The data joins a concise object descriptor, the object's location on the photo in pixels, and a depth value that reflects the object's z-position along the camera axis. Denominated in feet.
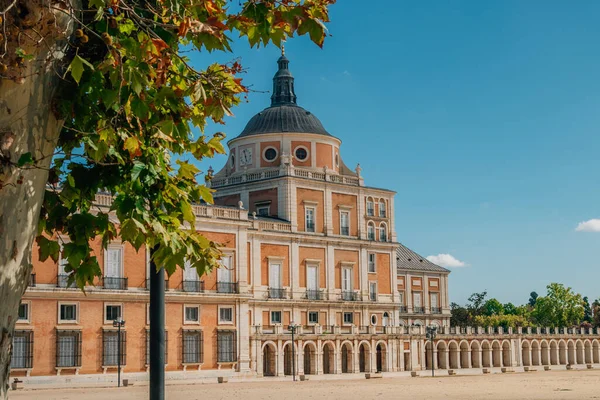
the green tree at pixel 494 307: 484.42
